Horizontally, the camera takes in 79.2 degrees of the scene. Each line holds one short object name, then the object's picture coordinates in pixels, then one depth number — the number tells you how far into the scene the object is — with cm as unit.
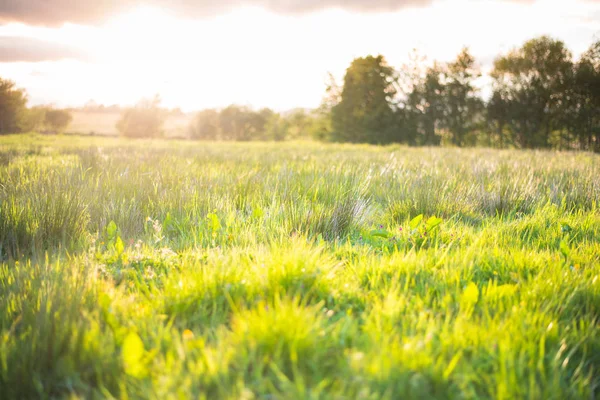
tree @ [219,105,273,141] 5962
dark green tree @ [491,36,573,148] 3078
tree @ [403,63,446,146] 3616
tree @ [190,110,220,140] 5978
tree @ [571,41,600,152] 2906
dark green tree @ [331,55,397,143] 3903
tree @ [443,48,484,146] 3472
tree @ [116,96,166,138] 5238
